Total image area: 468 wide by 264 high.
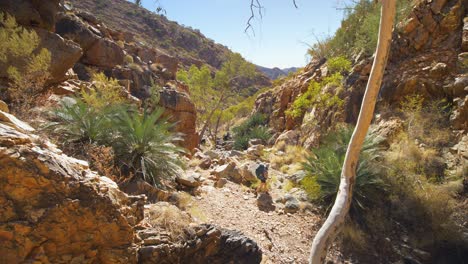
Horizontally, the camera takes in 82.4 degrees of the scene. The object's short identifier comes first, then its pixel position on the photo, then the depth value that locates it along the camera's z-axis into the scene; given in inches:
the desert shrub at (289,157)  386.9
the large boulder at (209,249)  117.8
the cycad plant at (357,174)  228.1
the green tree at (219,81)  773.3
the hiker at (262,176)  257.6
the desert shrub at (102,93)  275.6
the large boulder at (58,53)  332.8
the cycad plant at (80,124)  188.4
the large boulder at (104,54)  517.8
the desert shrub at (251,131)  647.1
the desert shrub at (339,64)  440.1
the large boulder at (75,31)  483.2
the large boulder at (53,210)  83.4
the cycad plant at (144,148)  198.5
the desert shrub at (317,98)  429.4
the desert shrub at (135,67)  597.4
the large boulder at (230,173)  283.4
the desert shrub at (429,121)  281.5
